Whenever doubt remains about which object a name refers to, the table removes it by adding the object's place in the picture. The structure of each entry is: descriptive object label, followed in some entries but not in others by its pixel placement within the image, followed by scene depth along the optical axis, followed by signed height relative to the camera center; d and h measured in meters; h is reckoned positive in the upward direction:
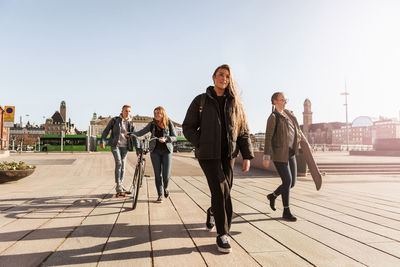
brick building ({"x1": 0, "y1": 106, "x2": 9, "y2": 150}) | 46.00 +1.09
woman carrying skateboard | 3.79 -0.03
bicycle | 4.65 -0.39
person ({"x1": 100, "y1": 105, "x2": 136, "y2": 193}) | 5.37 -0.03
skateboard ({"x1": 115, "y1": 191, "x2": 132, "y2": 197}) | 5.38 -1.09
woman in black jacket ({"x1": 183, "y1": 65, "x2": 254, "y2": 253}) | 2.65 +0.04
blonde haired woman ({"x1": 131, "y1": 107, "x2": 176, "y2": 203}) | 4.84 -0.13
